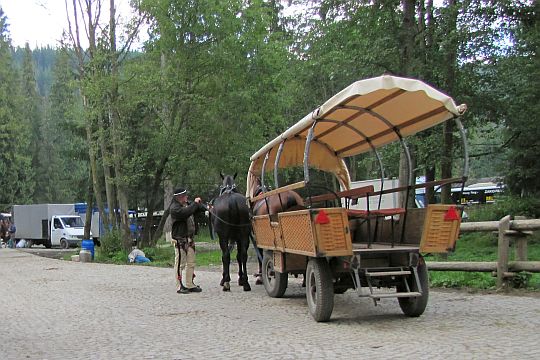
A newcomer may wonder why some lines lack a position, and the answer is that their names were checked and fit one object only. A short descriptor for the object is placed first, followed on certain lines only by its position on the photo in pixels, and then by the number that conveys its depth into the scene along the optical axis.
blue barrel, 23.39
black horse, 11.05
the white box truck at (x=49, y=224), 38.25
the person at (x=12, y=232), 42.39
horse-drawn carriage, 7.06
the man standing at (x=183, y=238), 10.83
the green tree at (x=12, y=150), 60.66
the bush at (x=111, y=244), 22.50
